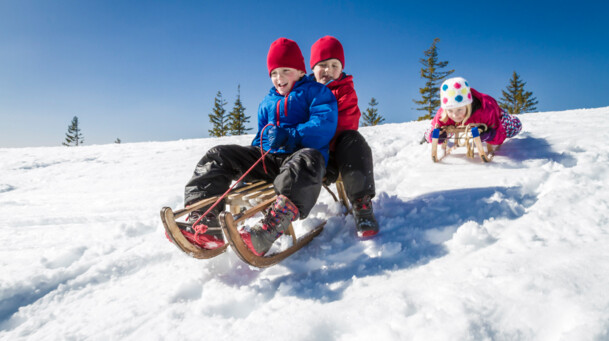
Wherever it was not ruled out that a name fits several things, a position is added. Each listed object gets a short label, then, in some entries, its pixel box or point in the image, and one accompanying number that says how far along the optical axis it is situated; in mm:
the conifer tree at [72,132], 50125
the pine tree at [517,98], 31281
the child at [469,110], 3680
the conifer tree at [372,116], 38281
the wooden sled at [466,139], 3545
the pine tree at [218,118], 35531
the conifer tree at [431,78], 28484
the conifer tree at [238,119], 34188
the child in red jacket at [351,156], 2250
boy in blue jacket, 1799
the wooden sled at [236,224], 1575
